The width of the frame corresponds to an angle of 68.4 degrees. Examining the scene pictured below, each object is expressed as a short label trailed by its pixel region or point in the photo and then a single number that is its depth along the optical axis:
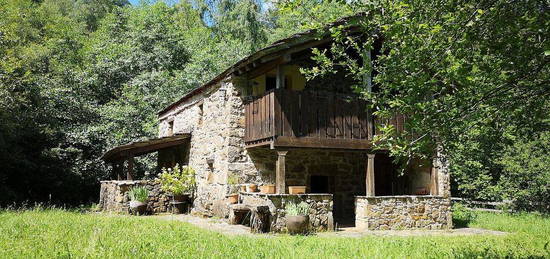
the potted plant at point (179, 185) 12.82
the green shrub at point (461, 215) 12.30
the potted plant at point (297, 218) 8.67
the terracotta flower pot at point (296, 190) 9.76
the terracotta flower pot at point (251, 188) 10.50
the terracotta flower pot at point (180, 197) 12.94
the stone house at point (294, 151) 9.65
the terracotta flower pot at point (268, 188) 10.22
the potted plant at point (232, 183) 10.70
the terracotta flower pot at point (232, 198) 10.53
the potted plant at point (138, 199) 12.00
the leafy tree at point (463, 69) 3.92
